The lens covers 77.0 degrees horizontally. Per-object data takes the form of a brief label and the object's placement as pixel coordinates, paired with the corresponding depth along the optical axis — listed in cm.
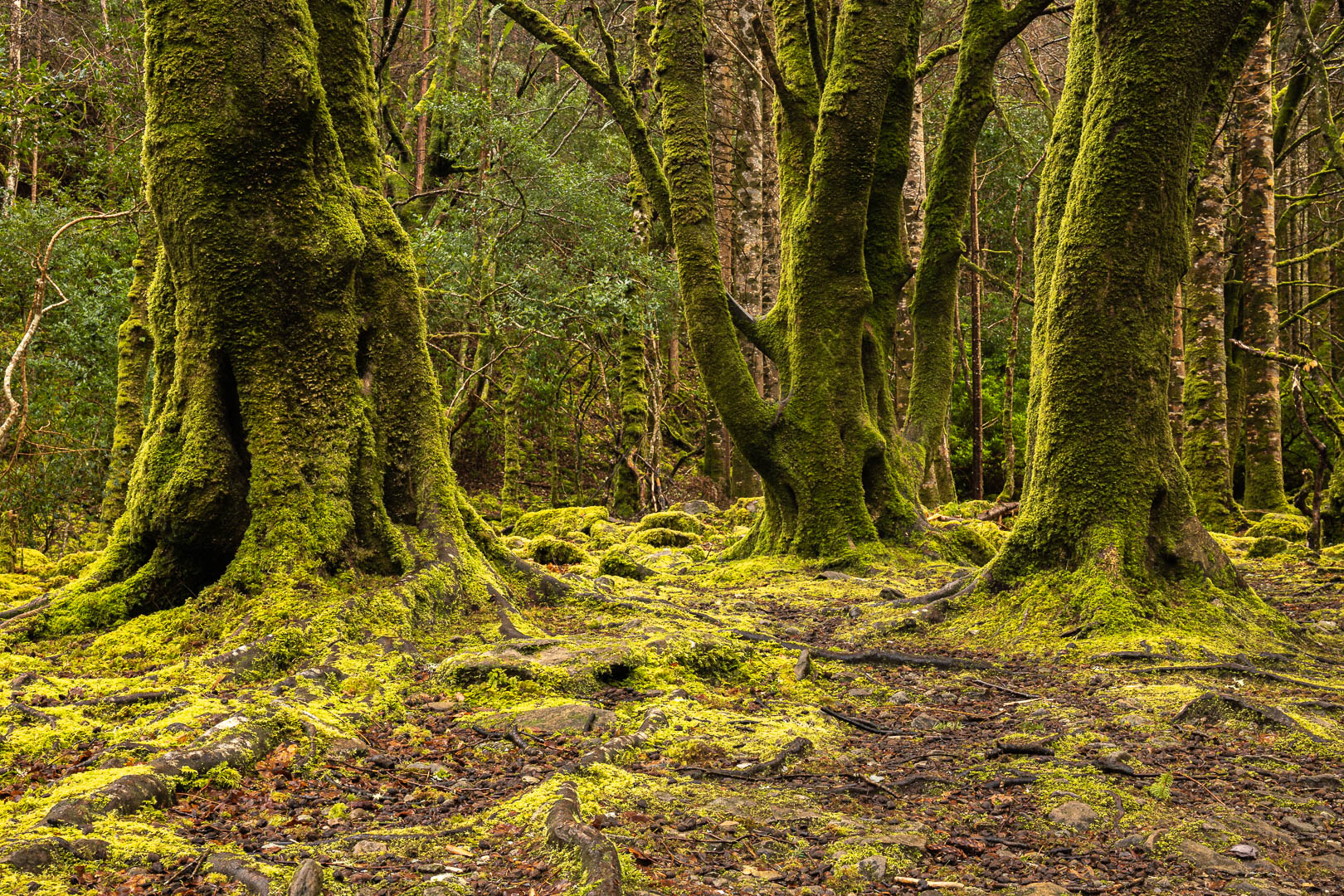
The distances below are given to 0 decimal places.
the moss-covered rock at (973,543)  951
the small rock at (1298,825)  297
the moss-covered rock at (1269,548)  967
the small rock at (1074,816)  308
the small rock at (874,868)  264
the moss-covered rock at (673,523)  1228
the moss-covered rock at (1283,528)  1098
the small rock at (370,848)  254
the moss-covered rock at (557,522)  1306
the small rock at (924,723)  433
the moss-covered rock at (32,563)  1001
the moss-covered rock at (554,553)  918
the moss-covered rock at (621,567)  849
